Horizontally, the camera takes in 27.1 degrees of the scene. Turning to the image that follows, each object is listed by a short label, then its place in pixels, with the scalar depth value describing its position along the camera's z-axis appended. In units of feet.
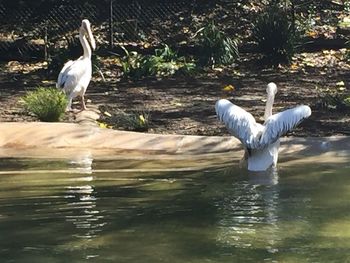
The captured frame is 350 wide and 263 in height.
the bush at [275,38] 46.37
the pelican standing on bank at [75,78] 33.63
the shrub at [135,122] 30.42
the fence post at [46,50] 50.49
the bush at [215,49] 47.19
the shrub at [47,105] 31.35
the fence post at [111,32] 52.08
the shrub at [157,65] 45.17
